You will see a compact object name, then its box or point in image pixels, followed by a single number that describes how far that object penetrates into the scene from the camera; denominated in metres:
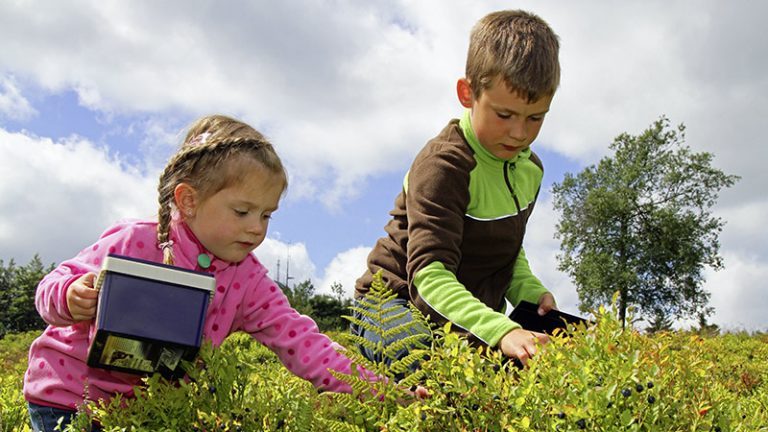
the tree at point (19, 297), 19.41
